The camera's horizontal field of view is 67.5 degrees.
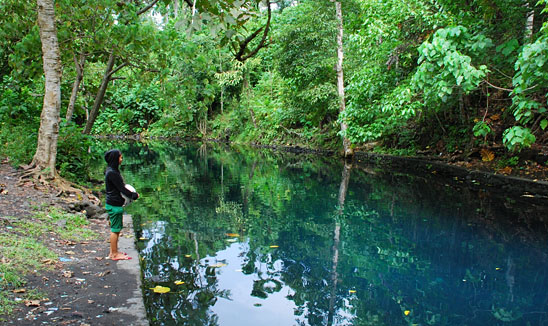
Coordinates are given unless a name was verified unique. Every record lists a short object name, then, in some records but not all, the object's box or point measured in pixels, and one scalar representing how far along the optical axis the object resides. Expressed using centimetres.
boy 512
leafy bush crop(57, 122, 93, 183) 991
